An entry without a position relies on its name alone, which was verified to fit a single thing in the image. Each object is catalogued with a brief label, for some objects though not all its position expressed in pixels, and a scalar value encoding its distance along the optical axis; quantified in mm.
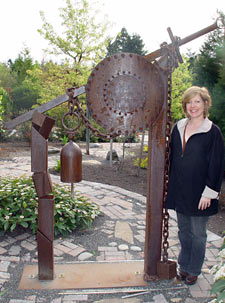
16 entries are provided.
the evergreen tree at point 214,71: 6466
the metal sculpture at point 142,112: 2373
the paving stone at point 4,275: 2842
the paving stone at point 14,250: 3295
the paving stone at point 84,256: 3271
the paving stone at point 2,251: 3295
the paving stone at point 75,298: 2533
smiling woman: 2416
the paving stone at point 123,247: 3520
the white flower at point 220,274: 2348
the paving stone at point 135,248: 3515
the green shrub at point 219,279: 2141
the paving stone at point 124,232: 3783
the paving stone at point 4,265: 2976
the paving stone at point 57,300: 2504
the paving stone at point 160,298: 2521
